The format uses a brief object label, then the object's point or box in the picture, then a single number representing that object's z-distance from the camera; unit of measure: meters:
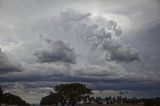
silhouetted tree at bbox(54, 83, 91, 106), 59.08
